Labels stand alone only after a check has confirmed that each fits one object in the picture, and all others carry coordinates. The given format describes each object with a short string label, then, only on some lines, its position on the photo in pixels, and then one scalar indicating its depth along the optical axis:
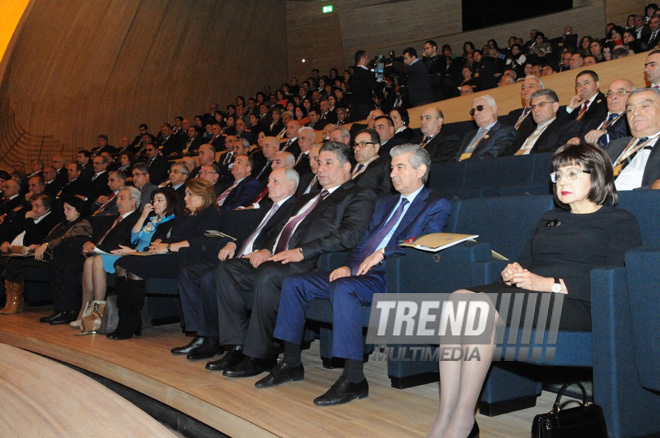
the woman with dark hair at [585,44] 6.92
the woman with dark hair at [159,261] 3.52
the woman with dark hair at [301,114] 8.54
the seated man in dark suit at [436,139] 4.70
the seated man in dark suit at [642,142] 2.61
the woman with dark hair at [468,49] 8.32
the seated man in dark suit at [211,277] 3.04
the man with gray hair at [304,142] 5.57
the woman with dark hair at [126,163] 8.20
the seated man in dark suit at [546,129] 3.93
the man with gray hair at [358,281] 2.25
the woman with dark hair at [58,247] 4.47
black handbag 1.47
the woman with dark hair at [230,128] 9.51
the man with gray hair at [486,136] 4.27
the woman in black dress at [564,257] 1.68
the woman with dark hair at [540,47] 7.69
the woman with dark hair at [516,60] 7.64
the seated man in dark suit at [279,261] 2.62
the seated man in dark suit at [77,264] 4.19
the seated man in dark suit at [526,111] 4.31
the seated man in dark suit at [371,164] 3.98
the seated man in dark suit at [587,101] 4.16
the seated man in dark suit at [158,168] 7.70
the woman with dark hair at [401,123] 5.29
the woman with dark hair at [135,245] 3.83
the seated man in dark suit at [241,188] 4.83
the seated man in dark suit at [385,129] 4.99
